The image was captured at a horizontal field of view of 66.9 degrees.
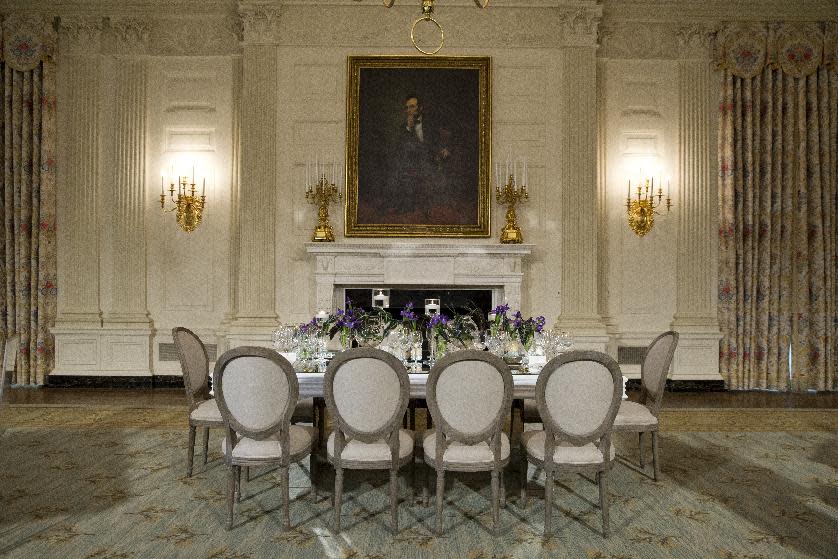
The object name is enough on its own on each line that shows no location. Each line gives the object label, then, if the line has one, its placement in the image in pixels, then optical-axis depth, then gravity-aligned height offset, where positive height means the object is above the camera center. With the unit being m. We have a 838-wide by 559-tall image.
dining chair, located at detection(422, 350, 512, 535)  2.99 -0.61
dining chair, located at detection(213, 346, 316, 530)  3.06 -0.60
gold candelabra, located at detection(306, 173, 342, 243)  6.64 +0.89
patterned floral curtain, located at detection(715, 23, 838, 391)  6.88 +0.90
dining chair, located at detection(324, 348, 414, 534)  3.03 -0.61
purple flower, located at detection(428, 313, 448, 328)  3.76 -0.22
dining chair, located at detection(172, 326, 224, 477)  3.79 -0.64
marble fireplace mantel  6.66 +0.16
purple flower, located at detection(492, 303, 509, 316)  3.86 -0.16
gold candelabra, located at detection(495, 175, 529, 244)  6.69 +0.87
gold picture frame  6.80 +1.48
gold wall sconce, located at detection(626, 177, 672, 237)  6.80 +0.83
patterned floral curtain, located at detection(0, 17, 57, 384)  6.83 +0.96
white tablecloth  3.41 -0.55
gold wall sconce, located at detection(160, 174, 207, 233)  6.74 +0.82
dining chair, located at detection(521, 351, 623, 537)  3.02 -0.60
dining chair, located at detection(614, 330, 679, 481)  3.76 -0.69
